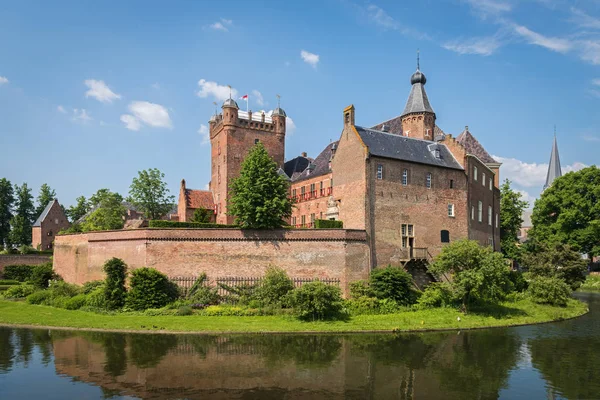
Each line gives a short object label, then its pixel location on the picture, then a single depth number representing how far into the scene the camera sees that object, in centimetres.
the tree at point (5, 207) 6812
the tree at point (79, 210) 7412
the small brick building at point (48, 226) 6775
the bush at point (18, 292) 3528
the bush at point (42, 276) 3819
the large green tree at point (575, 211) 5144
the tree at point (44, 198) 7562
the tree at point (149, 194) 5044
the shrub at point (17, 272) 4769
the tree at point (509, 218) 5216
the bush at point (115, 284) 2888
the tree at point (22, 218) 6738
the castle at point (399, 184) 3412
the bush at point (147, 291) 2834
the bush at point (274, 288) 2825
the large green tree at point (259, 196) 3116
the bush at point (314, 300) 2617
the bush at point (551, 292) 3388
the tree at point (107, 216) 5041
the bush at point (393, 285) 2978
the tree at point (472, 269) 2862
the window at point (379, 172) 3422
